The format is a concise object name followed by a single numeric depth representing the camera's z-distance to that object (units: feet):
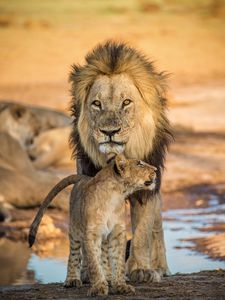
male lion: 40.70
